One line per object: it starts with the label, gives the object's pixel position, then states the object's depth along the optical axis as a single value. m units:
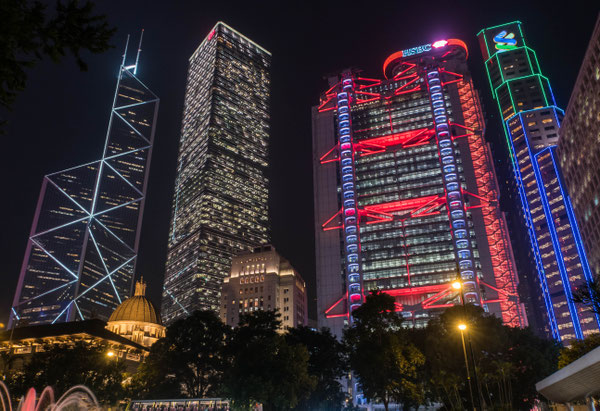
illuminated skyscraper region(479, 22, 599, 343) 147.88
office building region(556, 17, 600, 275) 81.88
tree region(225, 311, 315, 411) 50.75
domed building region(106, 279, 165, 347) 110.19
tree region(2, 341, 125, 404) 50.25
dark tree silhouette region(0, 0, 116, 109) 11.87
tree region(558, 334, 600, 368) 47.41
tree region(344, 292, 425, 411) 53.50
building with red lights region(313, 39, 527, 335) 145.12
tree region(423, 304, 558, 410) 57.12
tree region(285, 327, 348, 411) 74.44
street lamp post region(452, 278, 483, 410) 27.36
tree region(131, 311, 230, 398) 64.00
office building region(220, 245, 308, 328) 183.88
